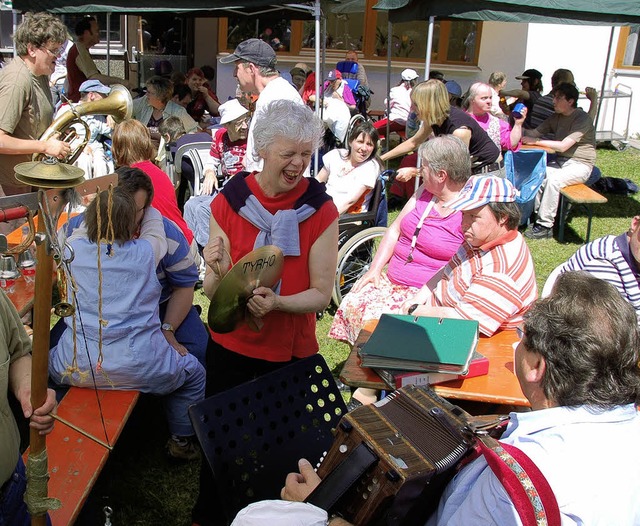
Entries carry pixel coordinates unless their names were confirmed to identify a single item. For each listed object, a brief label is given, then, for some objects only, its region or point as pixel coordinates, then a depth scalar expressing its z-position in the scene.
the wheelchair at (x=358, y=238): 4.55
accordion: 1.48
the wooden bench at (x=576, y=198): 6.54
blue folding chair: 6.58
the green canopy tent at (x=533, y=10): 5.79
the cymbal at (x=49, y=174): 1.27
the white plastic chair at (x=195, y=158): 5.81
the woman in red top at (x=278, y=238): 2.41
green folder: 2.41
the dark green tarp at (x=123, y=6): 5.98
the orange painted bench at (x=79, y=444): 2.20
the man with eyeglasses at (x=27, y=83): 3.96
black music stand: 1.99
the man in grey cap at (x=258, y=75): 4.28
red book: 2.43
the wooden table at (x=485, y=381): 2.39
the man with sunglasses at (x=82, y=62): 7.23
